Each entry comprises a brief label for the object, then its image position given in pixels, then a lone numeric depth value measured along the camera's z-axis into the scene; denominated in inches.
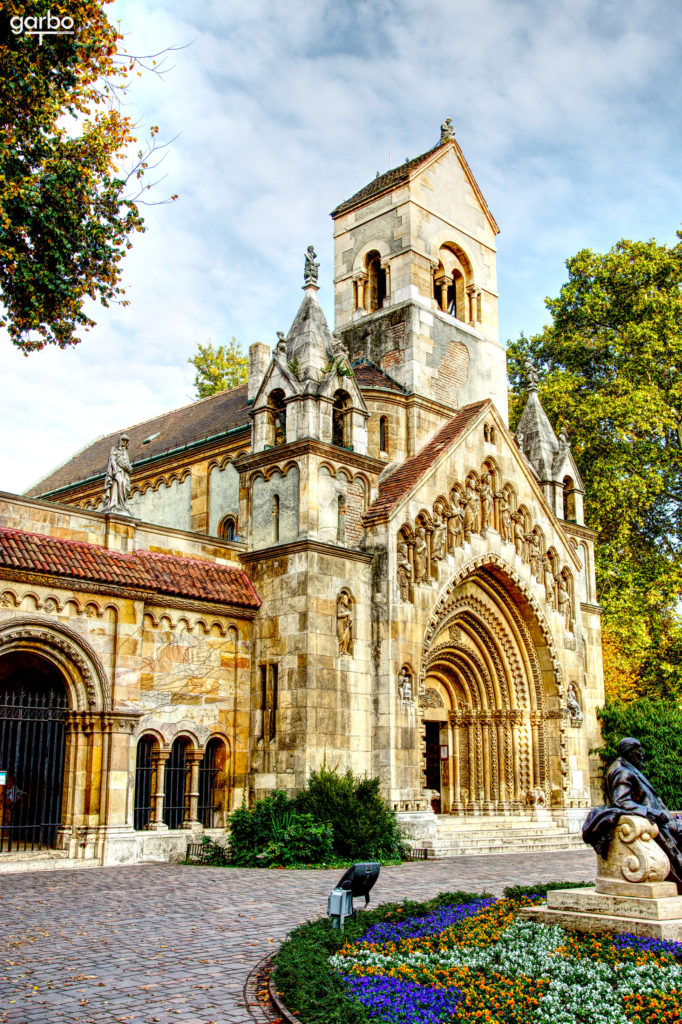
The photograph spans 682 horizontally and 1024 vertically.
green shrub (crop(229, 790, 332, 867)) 706.8
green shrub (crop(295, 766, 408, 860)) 727.7
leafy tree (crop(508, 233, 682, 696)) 1395.2
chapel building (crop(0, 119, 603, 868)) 738.8
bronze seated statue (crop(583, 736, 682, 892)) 368.2
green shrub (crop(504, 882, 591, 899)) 447.2
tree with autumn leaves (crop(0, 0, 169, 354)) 513.0
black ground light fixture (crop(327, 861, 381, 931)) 388.5
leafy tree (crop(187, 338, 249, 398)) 1755.7
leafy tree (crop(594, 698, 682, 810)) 1109.1
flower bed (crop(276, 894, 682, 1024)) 277.0
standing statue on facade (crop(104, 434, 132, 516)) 812.0
